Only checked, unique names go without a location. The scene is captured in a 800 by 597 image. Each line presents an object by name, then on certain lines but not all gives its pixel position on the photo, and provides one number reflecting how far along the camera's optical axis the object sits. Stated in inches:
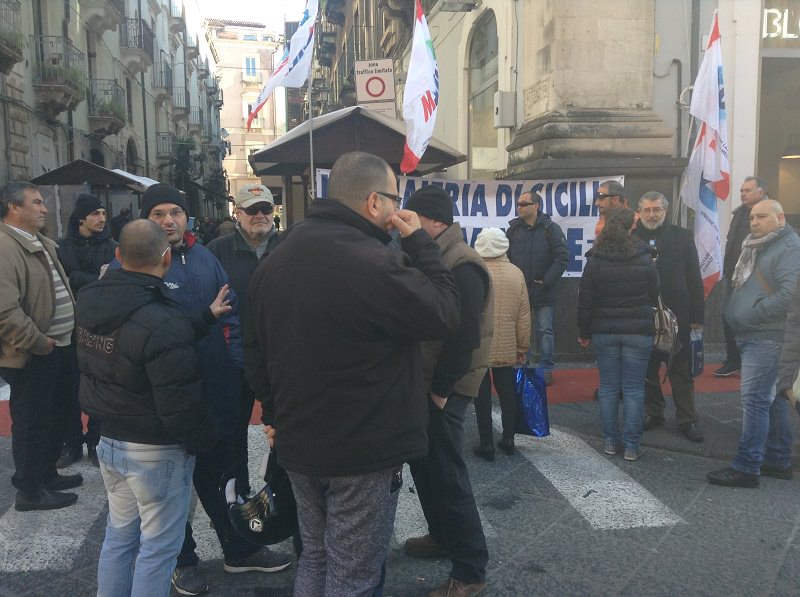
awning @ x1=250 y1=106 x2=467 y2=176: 317.1
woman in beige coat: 191.6
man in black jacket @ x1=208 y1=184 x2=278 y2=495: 144.4
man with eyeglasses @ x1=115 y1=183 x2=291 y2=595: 124.3
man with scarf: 167.9
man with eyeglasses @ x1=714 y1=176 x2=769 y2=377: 288.4
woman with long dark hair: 183.8
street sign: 366.6
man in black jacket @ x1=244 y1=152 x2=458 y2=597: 81.9
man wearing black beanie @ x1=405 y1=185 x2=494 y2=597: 111.7
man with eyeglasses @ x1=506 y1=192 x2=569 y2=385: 281.6
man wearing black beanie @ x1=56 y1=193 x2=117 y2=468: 182.4
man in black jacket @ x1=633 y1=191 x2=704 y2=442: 209.2
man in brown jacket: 148.3
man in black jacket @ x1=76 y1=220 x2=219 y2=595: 96.3
